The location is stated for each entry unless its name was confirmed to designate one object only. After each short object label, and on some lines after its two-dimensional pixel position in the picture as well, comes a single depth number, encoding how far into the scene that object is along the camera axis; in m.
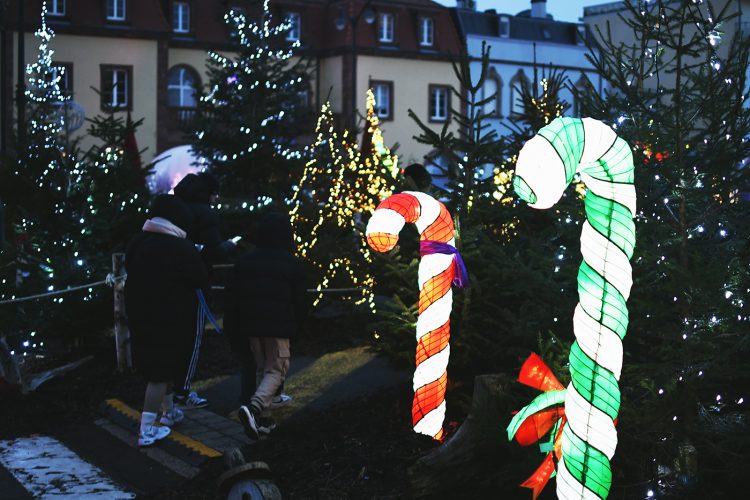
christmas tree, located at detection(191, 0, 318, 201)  15.68
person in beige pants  8.61
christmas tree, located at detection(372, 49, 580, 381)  7.31
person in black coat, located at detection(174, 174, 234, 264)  10.03
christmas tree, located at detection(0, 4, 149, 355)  11.34
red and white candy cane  7.41
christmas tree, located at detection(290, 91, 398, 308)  12.73
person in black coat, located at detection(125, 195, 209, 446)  8.54
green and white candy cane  5.14
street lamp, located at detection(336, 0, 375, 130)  30.52
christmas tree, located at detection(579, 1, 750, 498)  5.98
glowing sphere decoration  24.32
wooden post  11.04
